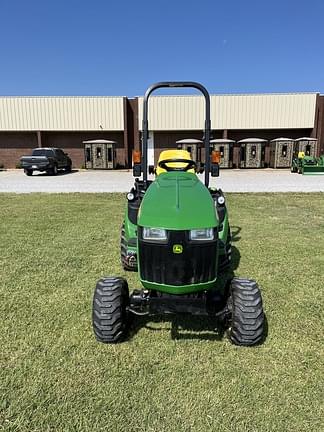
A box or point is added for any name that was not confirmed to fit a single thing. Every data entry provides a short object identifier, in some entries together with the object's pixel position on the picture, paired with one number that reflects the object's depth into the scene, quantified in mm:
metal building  23578
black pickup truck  18531
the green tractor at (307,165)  18422
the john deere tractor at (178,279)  2361
